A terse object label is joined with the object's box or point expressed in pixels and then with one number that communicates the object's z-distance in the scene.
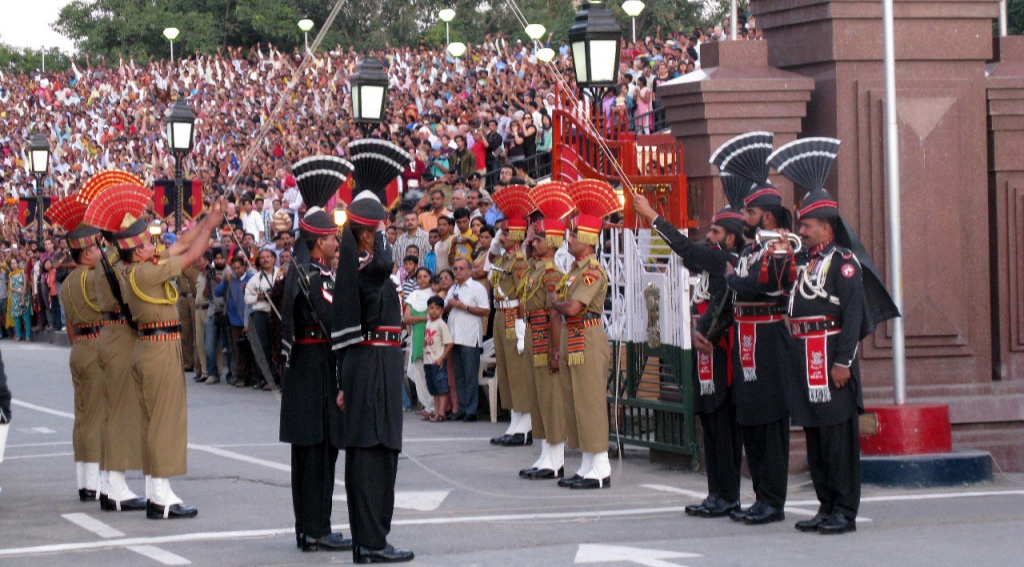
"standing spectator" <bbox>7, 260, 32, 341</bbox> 31.64
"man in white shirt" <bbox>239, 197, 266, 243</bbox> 25.62
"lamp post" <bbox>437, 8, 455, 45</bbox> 43.12
